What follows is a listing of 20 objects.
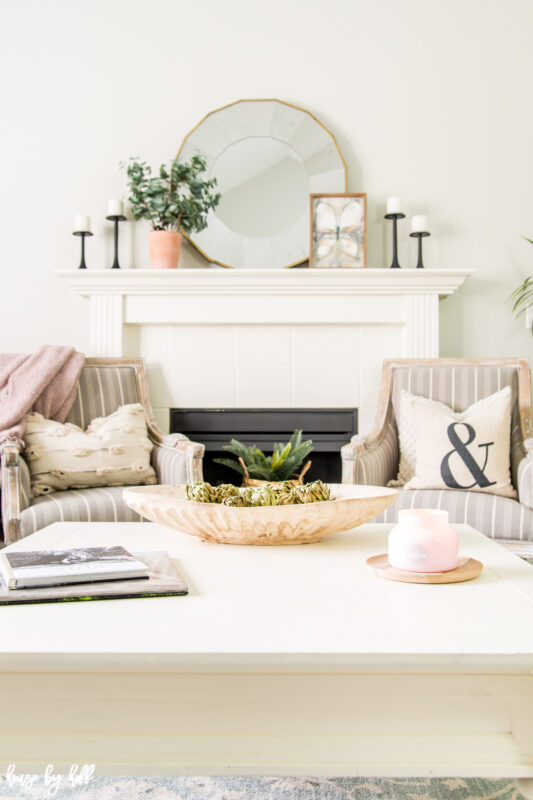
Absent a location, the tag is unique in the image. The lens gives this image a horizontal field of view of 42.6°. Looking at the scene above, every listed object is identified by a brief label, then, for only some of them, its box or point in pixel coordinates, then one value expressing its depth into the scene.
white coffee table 0.72
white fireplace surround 2.92
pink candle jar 1.01
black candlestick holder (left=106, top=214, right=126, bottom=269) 2.99
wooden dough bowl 1.18
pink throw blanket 2.48
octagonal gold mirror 3.09
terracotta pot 2.93
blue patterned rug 1.13
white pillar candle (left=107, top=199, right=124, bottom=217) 2.99
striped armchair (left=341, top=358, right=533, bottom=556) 1.99
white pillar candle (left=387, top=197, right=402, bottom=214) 2.96
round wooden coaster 0.99
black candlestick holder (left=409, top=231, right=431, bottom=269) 2.98
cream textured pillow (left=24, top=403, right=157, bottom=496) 2.26
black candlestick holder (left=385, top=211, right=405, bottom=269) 2.98
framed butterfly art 2.97
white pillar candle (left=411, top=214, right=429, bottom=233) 2.94
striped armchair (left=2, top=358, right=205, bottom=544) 2.01
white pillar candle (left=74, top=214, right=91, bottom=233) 2.96
